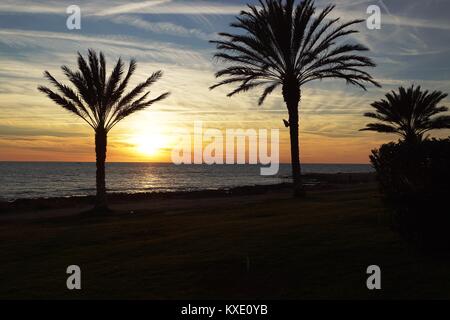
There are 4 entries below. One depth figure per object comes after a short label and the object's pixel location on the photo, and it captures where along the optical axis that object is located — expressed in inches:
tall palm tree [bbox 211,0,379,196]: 873.5
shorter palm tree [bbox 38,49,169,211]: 862.5
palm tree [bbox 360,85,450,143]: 1234.8
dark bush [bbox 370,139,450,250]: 290.5
